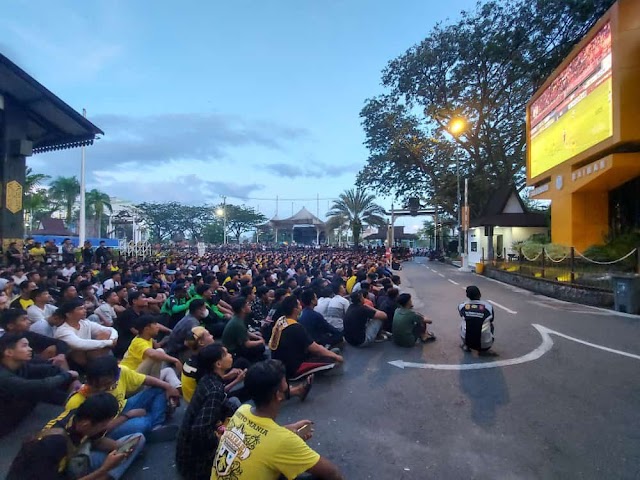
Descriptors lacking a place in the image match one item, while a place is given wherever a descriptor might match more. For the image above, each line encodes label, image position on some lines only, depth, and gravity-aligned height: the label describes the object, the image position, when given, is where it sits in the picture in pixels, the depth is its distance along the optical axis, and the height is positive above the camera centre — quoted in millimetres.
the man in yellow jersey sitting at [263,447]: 2066 -1120
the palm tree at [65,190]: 39594 +5428
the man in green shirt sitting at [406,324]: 6816 -1418
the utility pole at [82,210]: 19281 +1609
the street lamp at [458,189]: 28486 +4300
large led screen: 13677 +5866
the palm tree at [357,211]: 38688 +3512
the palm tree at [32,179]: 30959 +5212
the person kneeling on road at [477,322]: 6051 -1228
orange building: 12734 +4507
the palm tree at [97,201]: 41281 +4522
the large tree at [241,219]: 65625 +4285
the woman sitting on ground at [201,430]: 2738 -1344
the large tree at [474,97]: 25531 +11917
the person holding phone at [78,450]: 2309 -1363
